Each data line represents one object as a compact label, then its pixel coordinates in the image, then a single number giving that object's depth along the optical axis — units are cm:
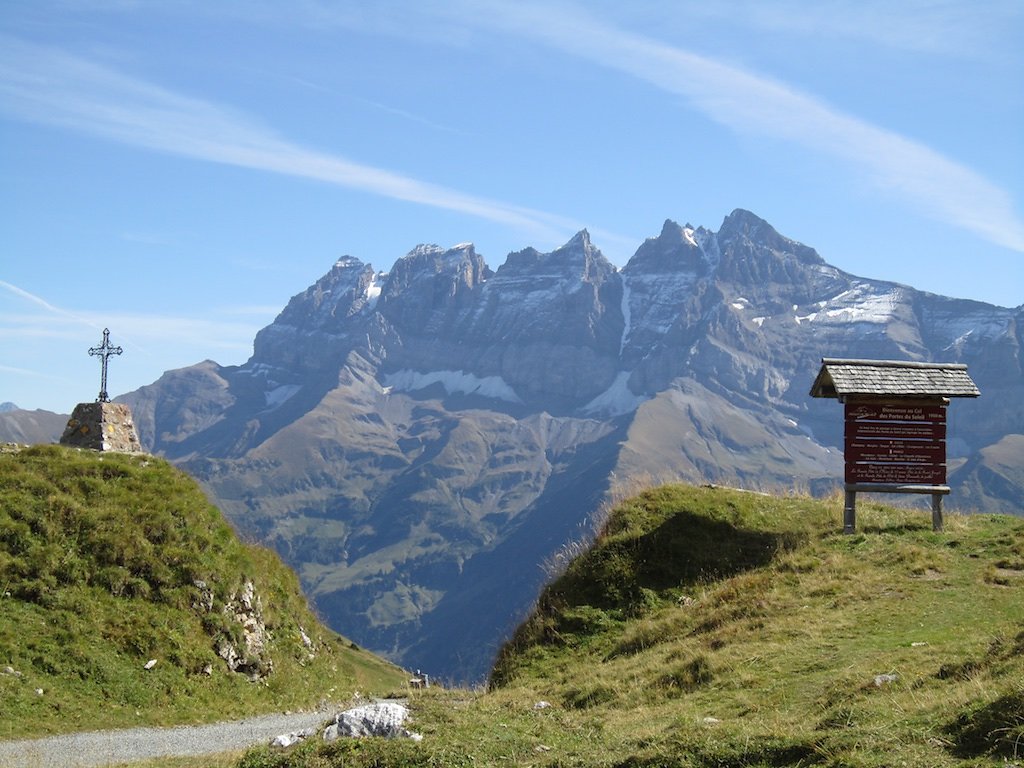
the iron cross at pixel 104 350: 3847
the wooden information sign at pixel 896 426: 3069
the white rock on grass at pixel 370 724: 1582
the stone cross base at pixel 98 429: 3497
